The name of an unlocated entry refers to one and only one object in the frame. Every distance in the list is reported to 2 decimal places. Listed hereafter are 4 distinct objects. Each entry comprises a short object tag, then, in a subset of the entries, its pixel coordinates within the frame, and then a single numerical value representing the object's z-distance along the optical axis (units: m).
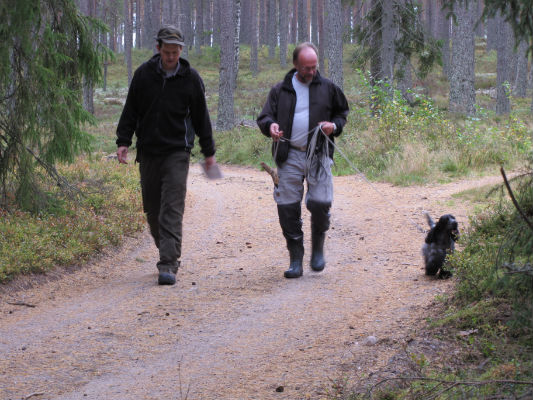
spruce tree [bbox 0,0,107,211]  16.12
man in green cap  12.62
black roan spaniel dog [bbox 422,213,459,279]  12.16
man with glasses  12.44
